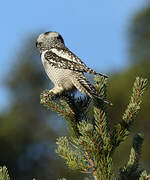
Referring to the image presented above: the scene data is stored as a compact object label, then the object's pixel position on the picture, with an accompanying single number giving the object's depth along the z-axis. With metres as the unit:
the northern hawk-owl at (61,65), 8.80
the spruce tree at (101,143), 5.90
